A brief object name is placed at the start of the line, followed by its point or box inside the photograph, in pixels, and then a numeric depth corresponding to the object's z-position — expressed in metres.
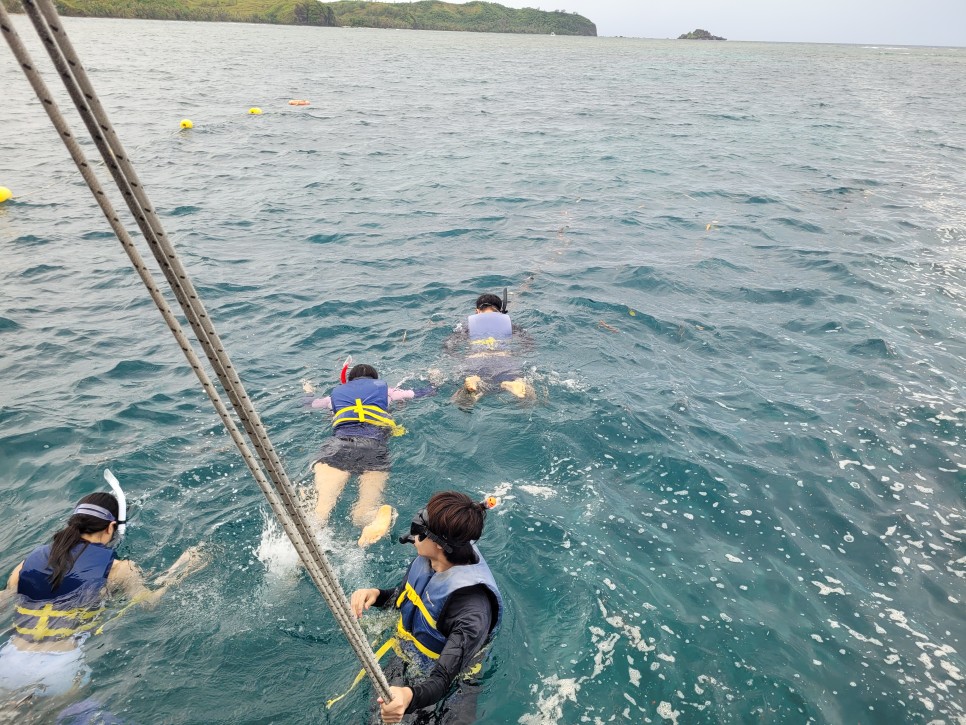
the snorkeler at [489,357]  8.21
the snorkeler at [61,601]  4.20
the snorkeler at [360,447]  6.20
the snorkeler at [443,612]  3.63
